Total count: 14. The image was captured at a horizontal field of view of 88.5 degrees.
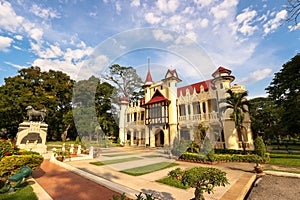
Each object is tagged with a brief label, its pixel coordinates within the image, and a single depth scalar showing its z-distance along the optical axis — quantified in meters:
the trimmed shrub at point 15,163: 5.88
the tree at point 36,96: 23.97
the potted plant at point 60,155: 11.83
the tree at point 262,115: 29.36
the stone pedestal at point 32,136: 14.82
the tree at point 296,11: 4.15
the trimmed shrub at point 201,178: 3.56
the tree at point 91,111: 23.70
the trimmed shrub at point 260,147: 11.30
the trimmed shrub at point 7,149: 6.42
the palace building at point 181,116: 15.34
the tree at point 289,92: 15.70
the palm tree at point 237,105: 13.19
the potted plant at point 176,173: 3.95
